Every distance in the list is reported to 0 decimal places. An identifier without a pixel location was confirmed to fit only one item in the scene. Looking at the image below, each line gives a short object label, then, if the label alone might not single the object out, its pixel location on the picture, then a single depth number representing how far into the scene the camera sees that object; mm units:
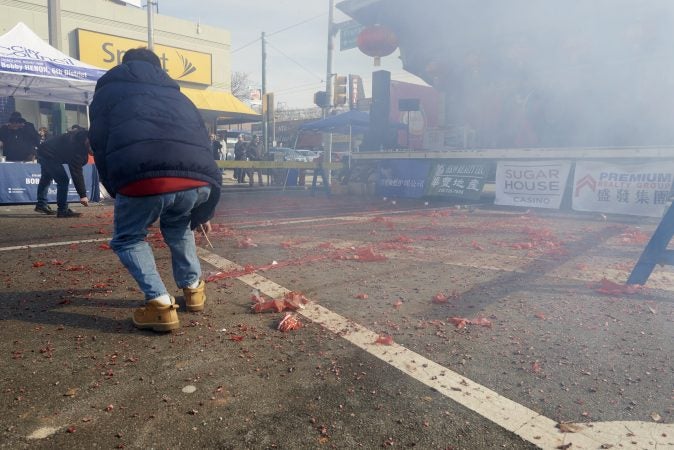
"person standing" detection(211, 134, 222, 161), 18658
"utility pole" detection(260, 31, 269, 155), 37859
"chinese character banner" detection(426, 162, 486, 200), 10891
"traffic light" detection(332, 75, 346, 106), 19969
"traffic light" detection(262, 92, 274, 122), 20797
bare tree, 58594
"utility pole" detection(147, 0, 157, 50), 19609
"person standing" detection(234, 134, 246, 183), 19703
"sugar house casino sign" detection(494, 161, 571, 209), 9570
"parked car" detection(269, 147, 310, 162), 26531
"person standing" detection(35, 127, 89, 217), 7273
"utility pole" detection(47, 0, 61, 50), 12344
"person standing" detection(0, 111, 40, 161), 10391
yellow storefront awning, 23203
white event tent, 9695
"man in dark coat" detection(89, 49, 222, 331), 2588
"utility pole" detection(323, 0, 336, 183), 20172
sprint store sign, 20422
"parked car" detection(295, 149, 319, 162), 31714
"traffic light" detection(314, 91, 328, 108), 20156
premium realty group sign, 8172
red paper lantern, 14633
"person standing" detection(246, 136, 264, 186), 18062
